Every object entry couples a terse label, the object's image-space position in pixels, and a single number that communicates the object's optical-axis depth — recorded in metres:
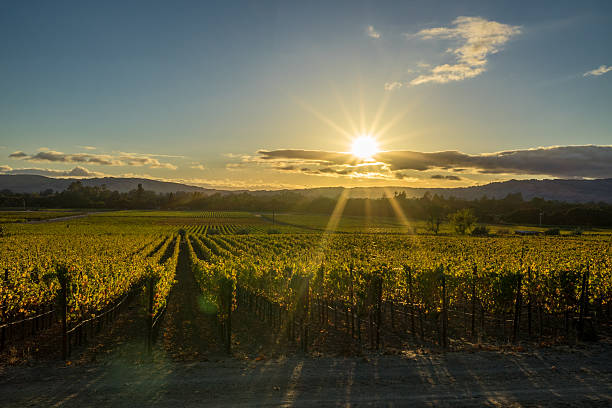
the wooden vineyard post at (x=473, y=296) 14.51
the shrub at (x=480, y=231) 90.38
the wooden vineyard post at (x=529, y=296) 14.65
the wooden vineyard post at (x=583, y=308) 14.00
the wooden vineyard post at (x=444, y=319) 13.20
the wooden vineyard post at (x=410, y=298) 14.91
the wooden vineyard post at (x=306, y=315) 12.99
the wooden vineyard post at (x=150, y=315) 12.80
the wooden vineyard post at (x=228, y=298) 13.38
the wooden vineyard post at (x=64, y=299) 11.99
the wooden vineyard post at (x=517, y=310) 14.12
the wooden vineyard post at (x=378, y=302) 13.02
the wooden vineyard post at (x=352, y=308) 14.68
